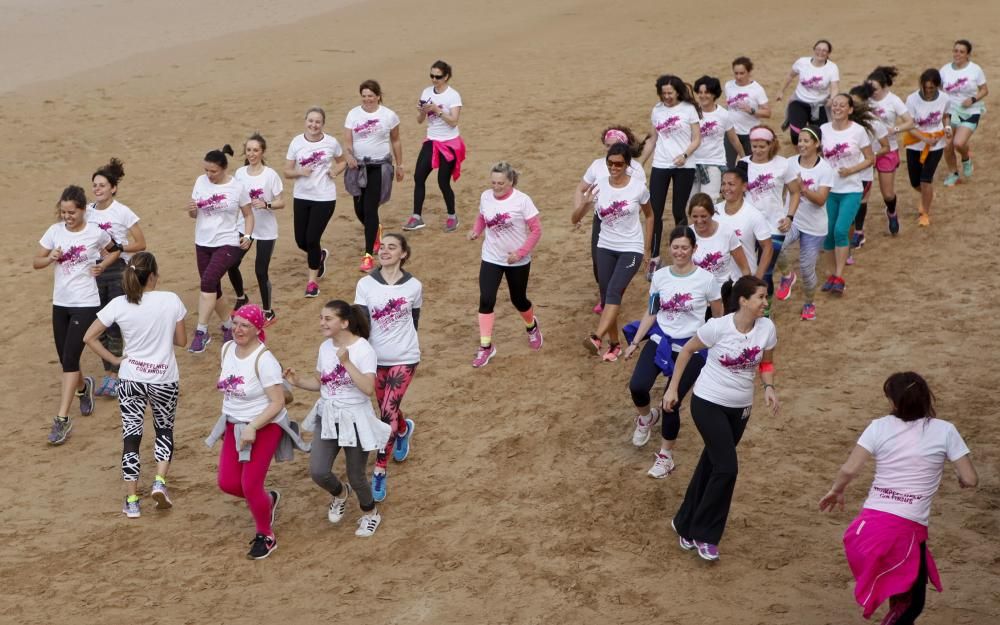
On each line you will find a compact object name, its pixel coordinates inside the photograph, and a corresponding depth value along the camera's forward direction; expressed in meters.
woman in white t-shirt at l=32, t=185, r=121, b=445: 10.77
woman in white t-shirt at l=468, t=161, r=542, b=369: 11.10
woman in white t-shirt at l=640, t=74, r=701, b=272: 12.96
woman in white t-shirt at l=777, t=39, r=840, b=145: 15.40
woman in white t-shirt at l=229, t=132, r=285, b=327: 12.53
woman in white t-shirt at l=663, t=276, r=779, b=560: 8.09
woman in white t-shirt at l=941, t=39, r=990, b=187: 15.07
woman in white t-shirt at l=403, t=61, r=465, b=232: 14.54
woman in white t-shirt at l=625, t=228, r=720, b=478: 9.23
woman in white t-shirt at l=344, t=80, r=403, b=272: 13.76
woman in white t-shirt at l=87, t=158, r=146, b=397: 11.28
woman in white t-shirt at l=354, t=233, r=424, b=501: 9.27
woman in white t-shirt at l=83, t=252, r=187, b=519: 9.32
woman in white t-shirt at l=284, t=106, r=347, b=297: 13.09
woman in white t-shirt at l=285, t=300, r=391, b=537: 8.59
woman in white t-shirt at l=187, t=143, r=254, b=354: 11.98
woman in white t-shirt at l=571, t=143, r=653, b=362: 11.25
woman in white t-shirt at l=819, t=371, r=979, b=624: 6.94
